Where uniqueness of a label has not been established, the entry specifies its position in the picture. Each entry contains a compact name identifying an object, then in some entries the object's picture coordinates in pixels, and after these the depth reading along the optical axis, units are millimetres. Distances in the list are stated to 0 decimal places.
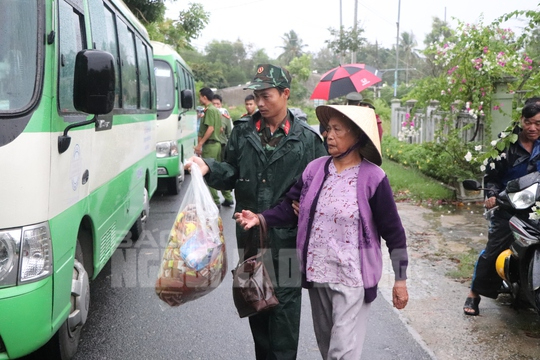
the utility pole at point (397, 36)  47119
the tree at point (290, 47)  75875
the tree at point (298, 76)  52938
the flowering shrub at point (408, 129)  12492
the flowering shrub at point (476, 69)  9352
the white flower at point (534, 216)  4055
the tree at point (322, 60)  84188
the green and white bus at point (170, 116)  10430
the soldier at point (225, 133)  9484
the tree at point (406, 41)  71500
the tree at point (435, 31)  53906
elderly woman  2969
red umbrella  9461
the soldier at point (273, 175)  3447
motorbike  4180
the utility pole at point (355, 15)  37256
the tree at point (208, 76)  50125
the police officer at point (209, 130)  9234
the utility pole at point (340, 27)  37156
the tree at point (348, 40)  37000
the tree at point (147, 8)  17625
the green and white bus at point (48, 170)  3047
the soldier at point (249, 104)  8961
